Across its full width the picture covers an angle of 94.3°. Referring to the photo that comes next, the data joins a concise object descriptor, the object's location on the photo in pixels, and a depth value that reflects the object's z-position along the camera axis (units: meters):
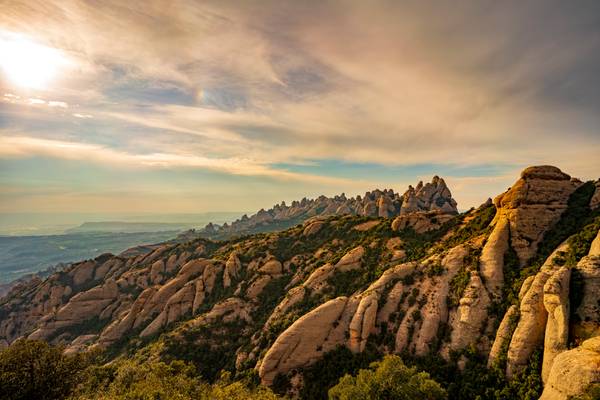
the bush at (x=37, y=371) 36.34
